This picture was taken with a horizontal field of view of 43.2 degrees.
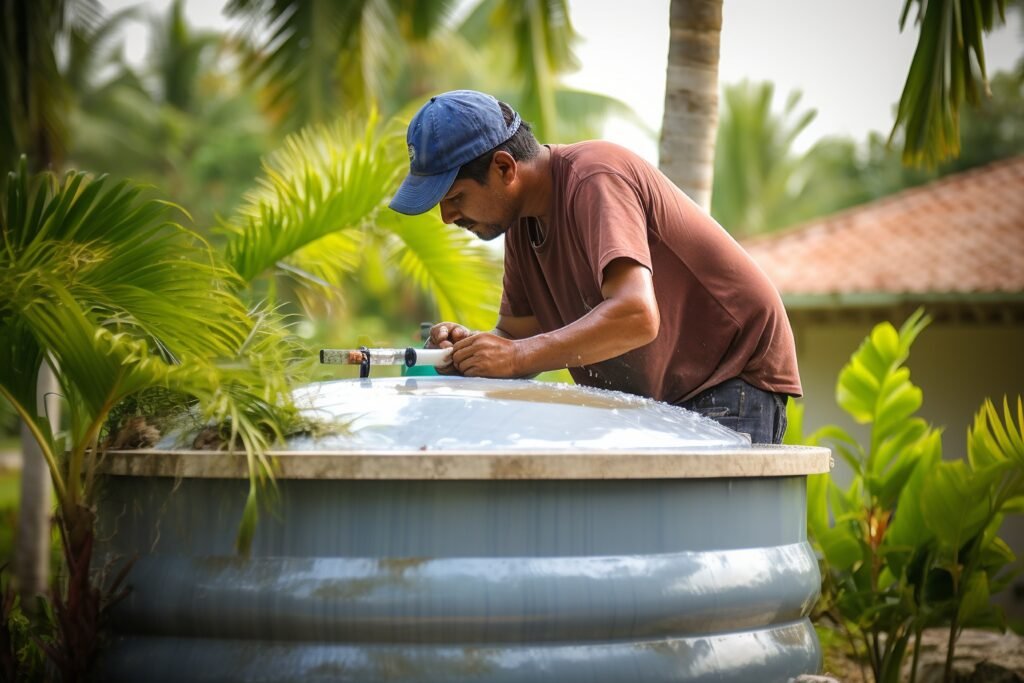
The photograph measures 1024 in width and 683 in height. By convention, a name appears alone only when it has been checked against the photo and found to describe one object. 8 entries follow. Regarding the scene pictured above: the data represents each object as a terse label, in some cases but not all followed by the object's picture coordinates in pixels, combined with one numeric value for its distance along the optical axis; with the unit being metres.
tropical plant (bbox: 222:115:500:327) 5.71
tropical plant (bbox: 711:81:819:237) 32.53
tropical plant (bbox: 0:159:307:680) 2.55
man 2.87
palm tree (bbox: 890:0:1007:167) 5.96
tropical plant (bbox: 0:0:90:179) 9.29
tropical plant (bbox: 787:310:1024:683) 4.62
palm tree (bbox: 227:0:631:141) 10.62
